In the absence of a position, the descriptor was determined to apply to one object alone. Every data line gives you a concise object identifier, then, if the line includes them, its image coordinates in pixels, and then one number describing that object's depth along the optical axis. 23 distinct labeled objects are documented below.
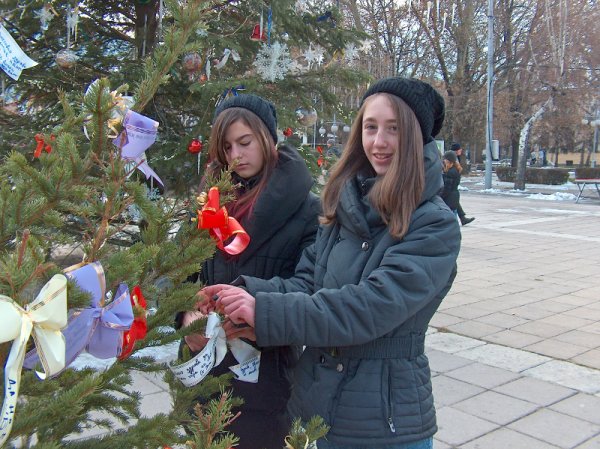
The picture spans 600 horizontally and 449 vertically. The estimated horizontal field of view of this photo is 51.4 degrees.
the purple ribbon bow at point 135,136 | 1.46
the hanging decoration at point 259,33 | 4.96
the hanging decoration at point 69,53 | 4.48
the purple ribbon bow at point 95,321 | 1.10
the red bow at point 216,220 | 1.43
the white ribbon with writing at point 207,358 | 1.60
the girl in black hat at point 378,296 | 1.62
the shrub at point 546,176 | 27.02
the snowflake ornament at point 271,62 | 5.01
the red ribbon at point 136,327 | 1.31
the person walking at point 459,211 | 11.74
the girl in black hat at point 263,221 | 2.13
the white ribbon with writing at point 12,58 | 3.31
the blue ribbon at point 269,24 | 4.97
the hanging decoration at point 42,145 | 1.49
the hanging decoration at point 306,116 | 5.29
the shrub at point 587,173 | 22.85
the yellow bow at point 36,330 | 0.91
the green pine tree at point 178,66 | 4.80
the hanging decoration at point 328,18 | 5.51
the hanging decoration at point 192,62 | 4.52
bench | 19.19
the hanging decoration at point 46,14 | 4.66
